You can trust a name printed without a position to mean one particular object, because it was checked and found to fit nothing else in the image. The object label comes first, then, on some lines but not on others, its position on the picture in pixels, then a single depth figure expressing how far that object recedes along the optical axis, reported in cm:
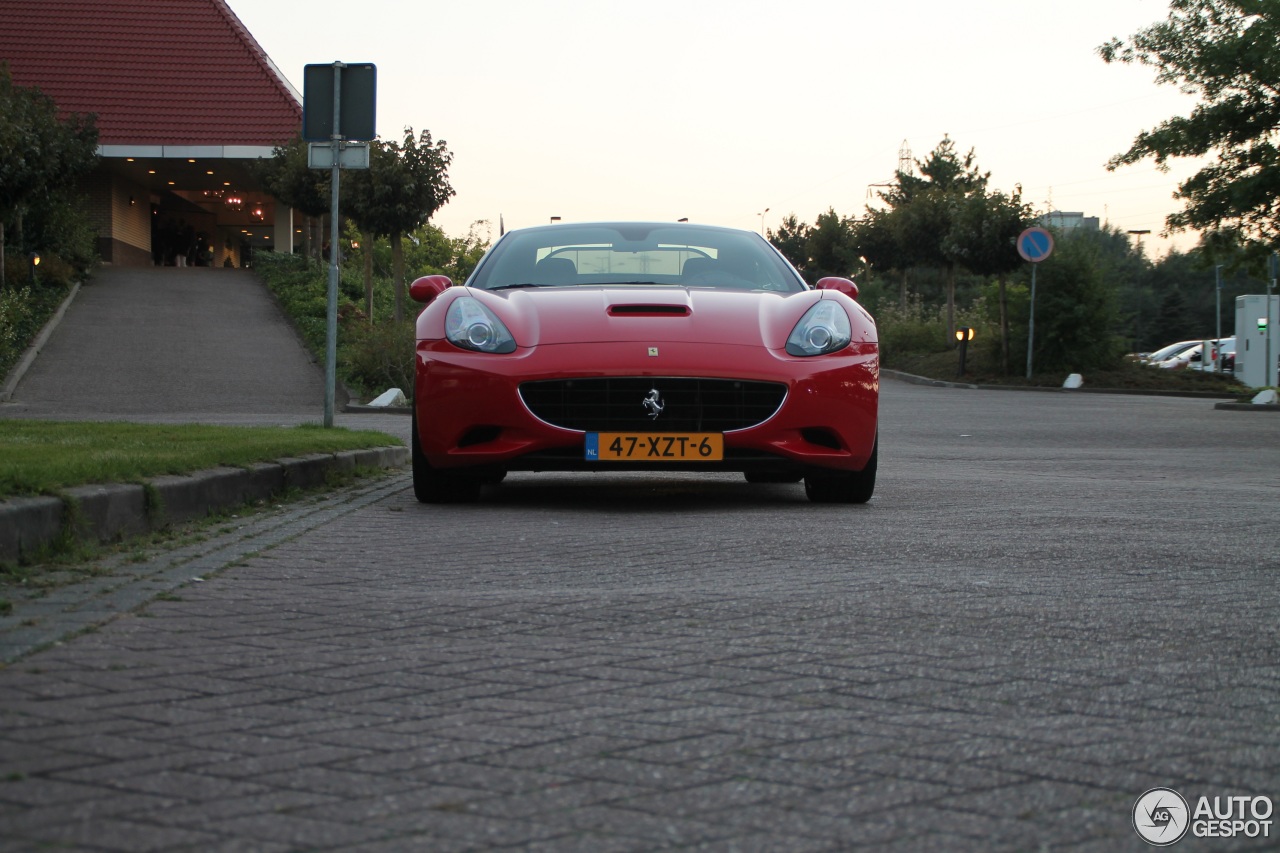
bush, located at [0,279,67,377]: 2288
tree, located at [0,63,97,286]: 2323
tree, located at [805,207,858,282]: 5747
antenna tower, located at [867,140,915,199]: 6775
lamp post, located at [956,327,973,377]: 2973
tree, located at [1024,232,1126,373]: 2908
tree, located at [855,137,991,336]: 3581
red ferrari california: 646
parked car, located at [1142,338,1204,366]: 5228
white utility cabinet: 3353
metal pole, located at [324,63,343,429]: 1084
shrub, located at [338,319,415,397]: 2223
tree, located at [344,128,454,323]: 2681
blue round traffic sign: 2817
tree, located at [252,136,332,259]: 3541
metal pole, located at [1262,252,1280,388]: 2531
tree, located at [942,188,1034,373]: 3150
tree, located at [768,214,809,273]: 9331
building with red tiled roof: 4100
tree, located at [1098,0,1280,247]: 2138
